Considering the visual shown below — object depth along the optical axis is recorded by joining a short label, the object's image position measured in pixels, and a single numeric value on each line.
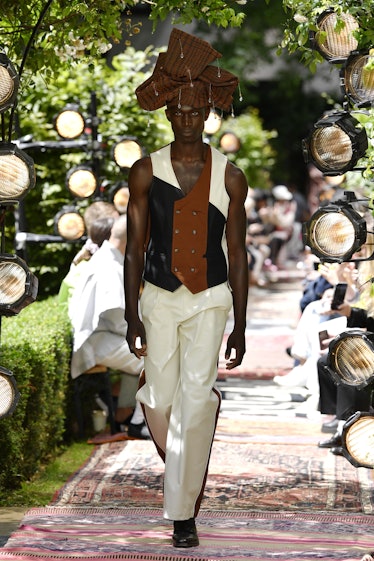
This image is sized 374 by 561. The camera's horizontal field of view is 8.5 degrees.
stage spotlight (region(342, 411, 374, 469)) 12.14
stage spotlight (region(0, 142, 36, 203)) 12.29
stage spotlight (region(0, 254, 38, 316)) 12.36
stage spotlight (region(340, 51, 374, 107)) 12.50
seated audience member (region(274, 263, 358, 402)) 19.42
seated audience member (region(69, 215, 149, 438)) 17.87
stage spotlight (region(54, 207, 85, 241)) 21.28
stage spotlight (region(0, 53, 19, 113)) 12.05
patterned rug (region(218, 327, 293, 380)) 25.37
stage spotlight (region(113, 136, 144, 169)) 21.96
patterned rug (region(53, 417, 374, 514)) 14.22
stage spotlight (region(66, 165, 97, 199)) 21.67
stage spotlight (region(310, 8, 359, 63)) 12.65
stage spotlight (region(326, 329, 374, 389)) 12.39
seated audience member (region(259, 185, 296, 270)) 53.85
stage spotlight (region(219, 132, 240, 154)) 28.75
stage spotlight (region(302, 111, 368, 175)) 12.52
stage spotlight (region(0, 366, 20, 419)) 12.32
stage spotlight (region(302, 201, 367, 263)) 12.50
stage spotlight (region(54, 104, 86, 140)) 21.78
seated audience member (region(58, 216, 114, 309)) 19.12
